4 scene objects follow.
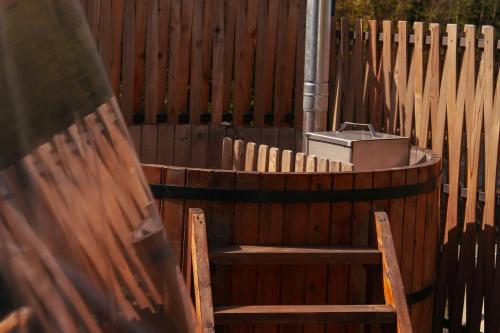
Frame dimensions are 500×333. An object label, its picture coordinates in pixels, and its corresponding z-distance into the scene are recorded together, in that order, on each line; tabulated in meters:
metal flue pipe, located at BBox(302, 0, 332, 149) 6.25
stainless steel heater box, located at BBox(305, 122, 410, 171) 5.38
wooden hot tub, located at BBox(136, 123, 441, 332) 4.53
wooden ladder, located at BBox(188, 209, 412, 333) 4.38
